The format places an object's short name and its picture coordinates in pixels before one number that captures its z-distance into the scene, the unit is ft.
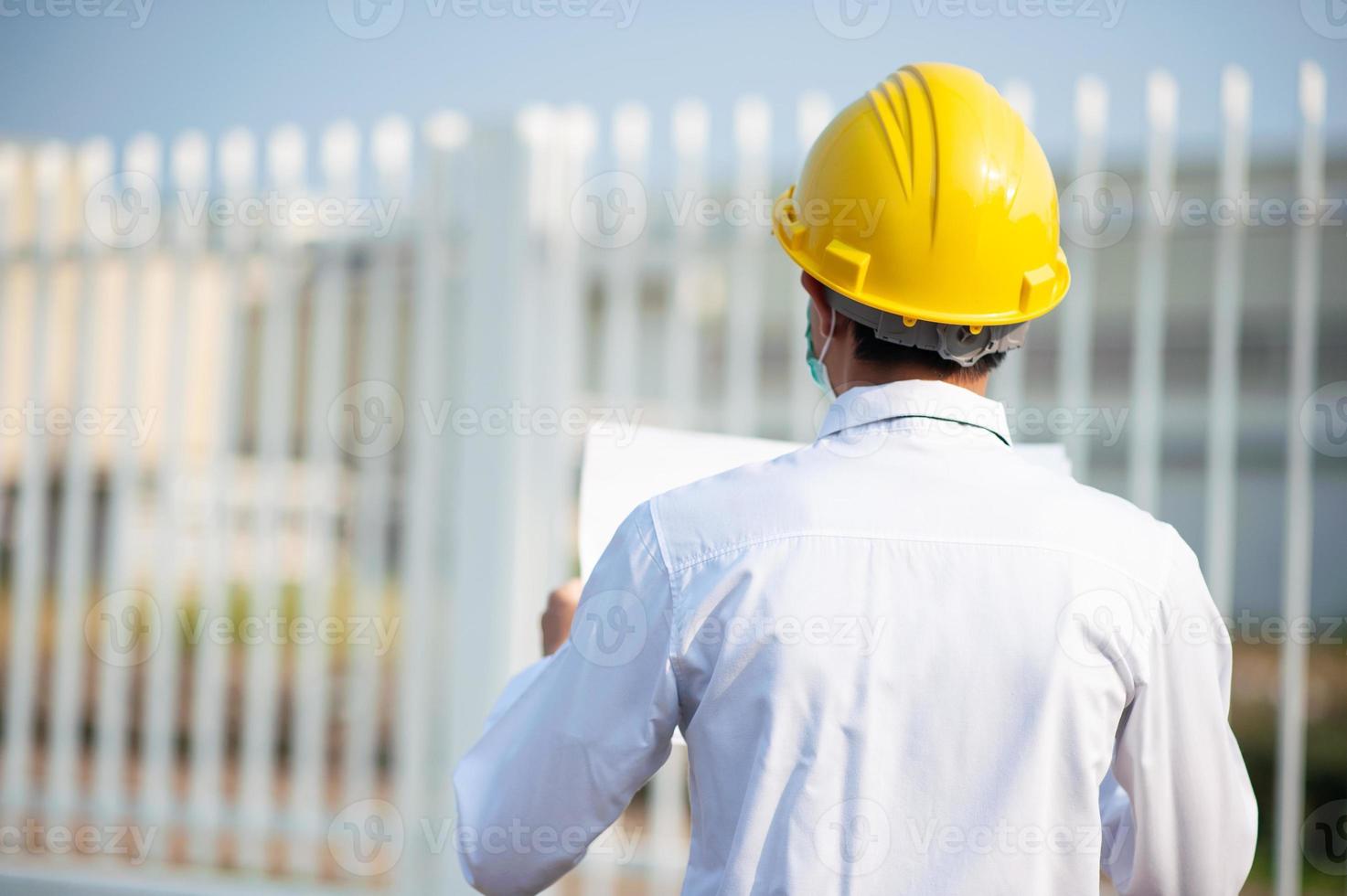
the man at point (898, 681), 10.31
